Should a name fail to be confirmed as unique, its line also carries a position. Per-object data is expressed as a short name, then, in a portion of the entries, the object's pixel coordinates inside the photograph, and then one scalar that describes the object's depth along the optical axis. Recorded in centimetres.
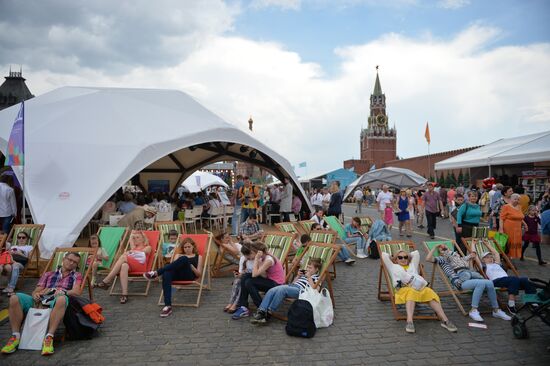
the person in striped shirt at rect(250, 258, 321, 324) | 409
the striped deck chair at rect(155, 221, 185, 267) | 660
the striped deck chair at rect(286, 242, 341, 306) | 462
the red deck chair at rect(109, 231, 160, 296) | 517
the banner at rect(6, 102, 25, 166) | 646
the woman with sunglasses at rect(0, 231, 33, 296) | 506
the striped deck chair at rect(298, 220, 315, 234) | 794
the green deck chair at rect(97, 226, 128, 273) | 590
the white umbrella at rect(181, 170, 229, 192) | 2133
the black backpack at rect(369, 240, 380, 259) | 764
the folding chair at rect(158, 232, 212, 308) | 476
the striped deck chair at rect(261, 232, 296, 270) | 550
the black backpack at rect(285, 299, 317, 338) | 372
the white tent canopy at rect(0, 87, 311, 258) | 715
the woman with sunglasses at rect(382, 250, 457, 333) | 394
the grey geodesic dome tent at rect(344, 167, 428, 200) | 2066
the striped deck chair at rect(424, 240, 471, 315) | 435
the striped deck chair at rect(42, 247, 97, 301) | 461
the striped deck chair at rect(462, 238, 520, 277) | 514
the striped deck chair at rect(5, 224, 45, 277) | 602
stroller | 346
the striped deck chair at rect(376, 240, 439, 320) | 414
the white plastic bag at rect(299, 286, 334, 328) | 396
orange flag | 2259
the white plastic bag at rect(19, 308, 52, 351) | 343
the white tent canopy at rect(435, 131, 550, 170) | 1237
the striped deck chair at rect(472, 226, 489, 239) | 577
